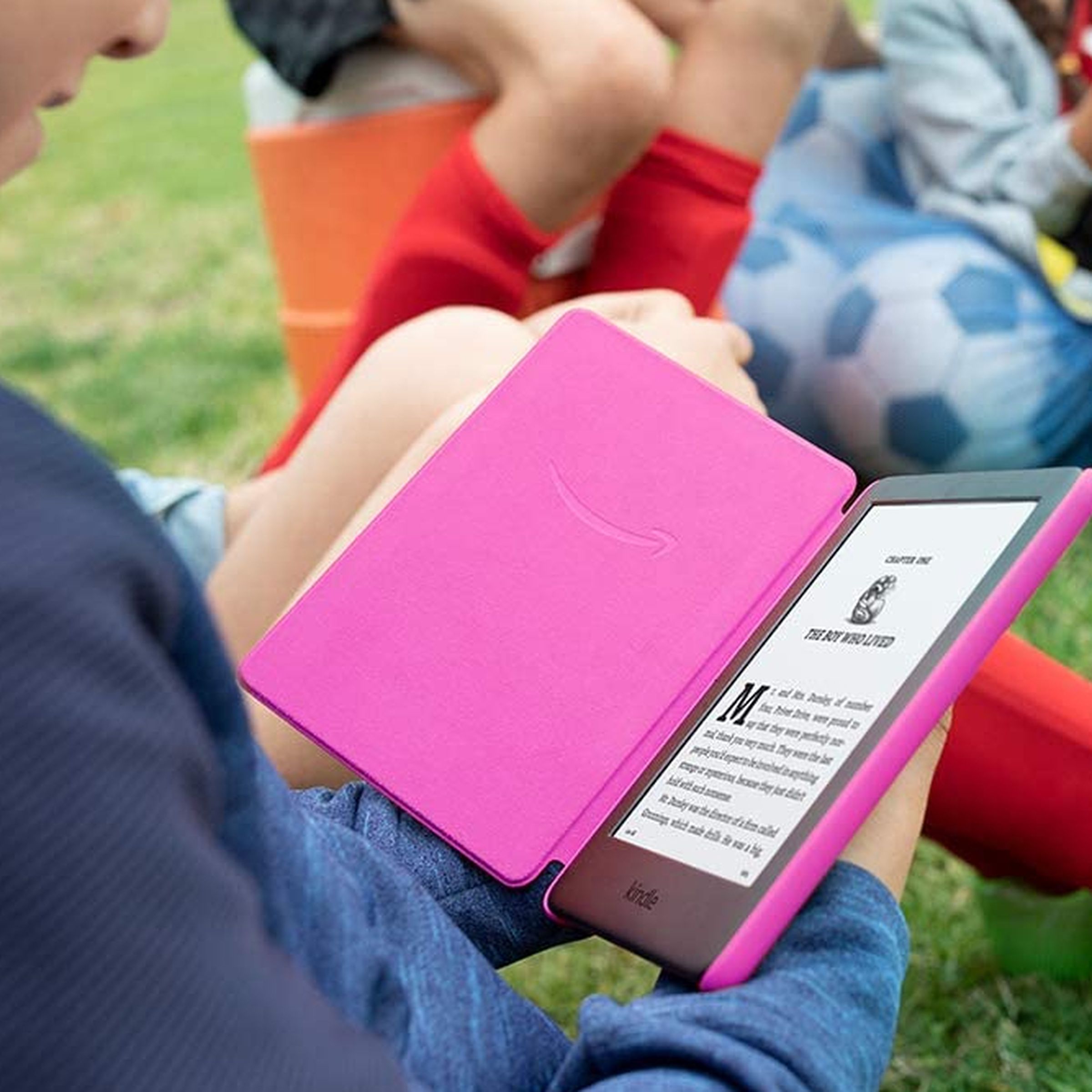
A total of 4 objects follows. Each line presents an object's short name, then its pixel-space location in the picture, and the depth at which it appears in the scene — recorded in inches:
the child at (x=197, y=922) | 25.9
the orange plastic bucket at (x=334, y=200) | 53.8
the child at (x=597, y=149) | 48.0
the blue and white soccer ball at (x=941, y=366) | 53.8
